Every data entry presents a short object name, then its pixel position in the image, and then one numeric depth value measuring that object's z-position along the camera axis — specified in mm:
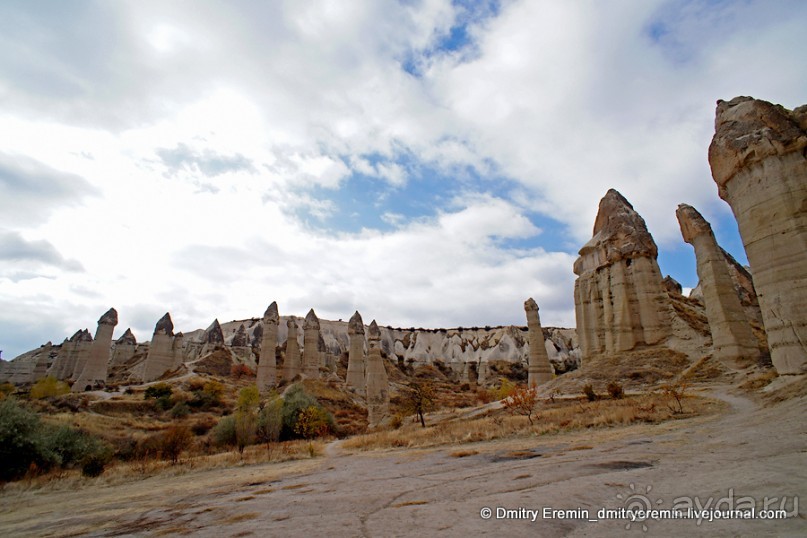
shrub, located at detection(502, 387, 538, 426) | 18161
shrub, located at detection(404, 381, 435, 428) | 25944
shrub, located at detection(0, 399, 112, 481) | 15734
